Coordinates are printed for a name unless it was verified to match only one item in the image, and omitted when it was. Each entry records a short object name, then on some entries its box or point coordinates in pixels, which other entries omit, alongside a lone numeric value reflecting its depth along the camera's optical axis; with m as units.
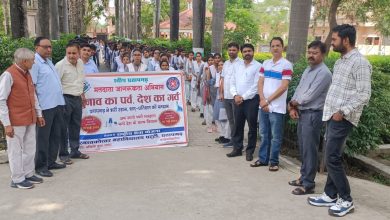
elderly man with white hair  4.99
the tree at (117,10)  45.95
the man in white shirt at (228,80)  7.18
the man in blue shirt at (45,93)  5.73
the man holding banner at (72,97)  6.38
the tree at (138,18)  40.69
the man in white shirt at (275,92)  5.99
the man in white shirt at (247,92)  6.65
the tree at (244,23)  37.32
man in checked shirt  4.38
